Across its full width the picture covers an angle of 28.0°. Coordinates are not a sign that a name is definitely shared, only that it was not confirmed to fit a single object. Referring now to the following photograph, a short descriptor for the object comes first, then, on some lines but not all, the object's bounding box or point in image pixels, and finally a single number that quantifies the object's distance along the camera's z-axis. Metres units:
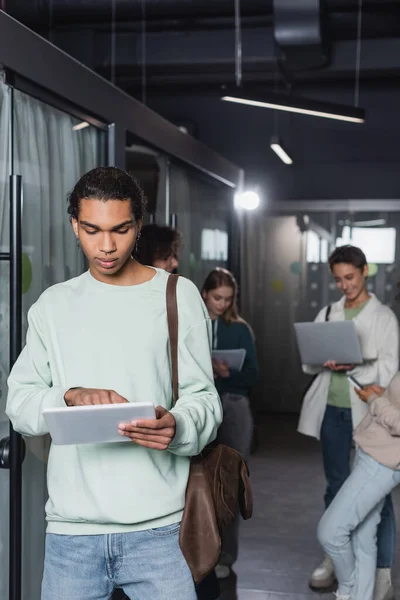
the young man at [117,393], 1.74
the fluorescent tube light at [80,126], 3.61
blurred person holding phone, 3.20
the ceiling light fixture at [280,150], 7.15
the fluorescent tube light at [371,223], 9.25
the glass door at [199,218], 5.71
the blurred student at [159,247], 3.51
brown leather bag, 1.80
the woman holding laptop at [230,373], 4.16
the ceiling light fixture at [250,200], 9.38
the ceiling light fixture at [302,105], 5.67
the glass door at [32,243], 2.87
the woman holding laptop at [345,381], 4.17
